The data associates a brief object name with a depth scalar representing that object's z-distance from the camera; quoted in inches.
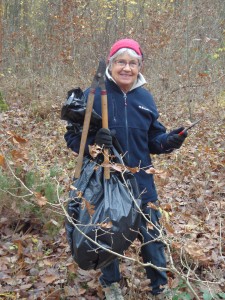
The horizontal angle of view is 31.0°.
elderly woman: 121.4
